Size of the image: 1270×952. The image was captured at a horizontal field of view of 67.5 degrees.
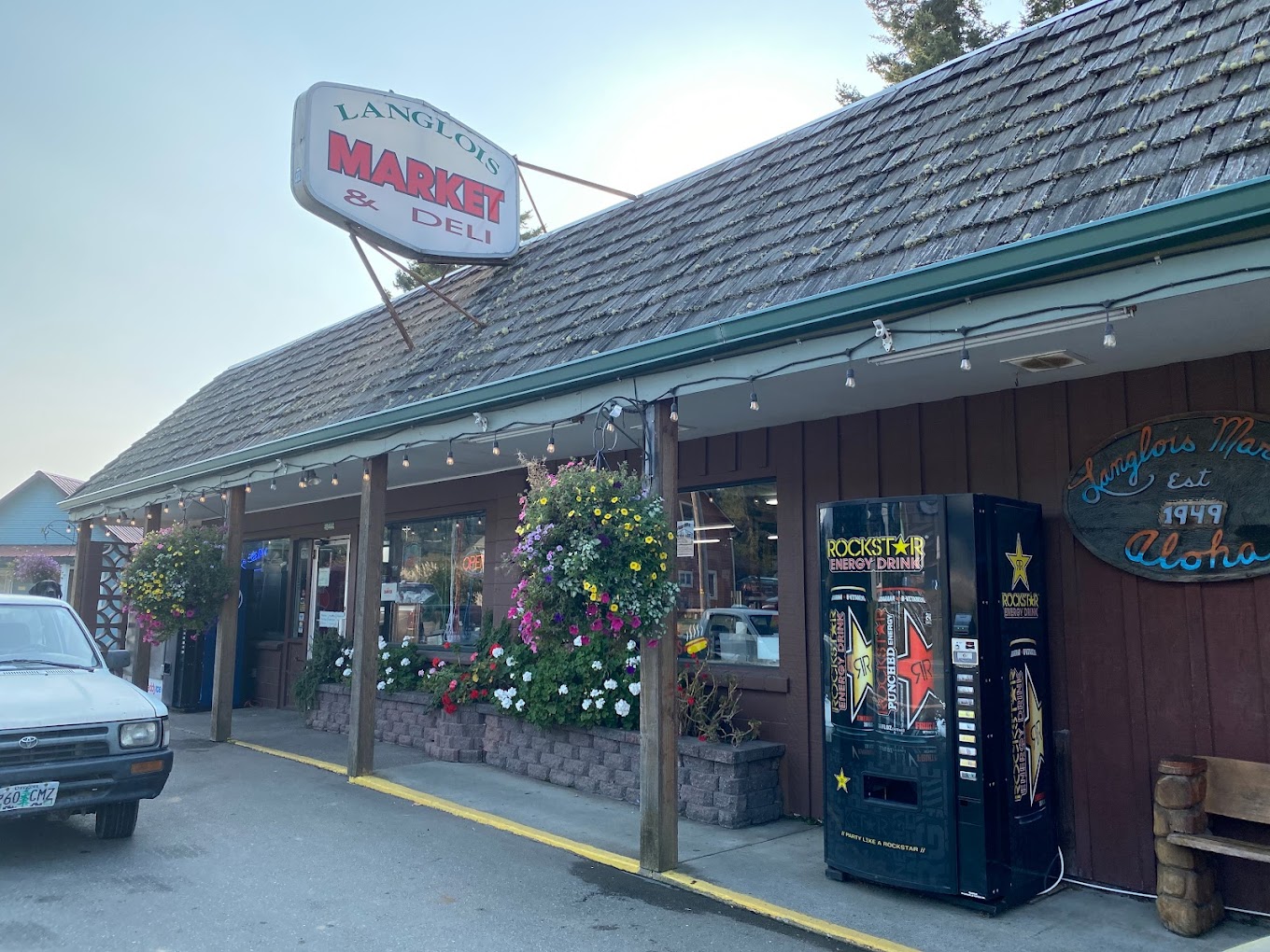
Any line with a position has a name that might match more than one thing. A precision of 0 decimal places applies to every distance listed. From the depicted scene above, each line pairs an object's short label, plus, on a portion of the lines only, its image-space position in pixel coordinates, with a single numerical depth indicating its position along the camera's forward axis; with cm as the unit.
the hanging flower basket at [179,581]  1022
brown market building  445
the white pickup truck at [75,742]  551
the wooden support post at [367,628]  827
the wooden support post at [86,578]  1421
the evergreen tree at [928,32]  1911
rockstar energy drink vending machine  507
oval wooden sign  515
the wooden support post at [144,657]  1202
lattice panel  1418
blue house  4209
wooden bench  470
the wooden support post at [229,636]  1038
